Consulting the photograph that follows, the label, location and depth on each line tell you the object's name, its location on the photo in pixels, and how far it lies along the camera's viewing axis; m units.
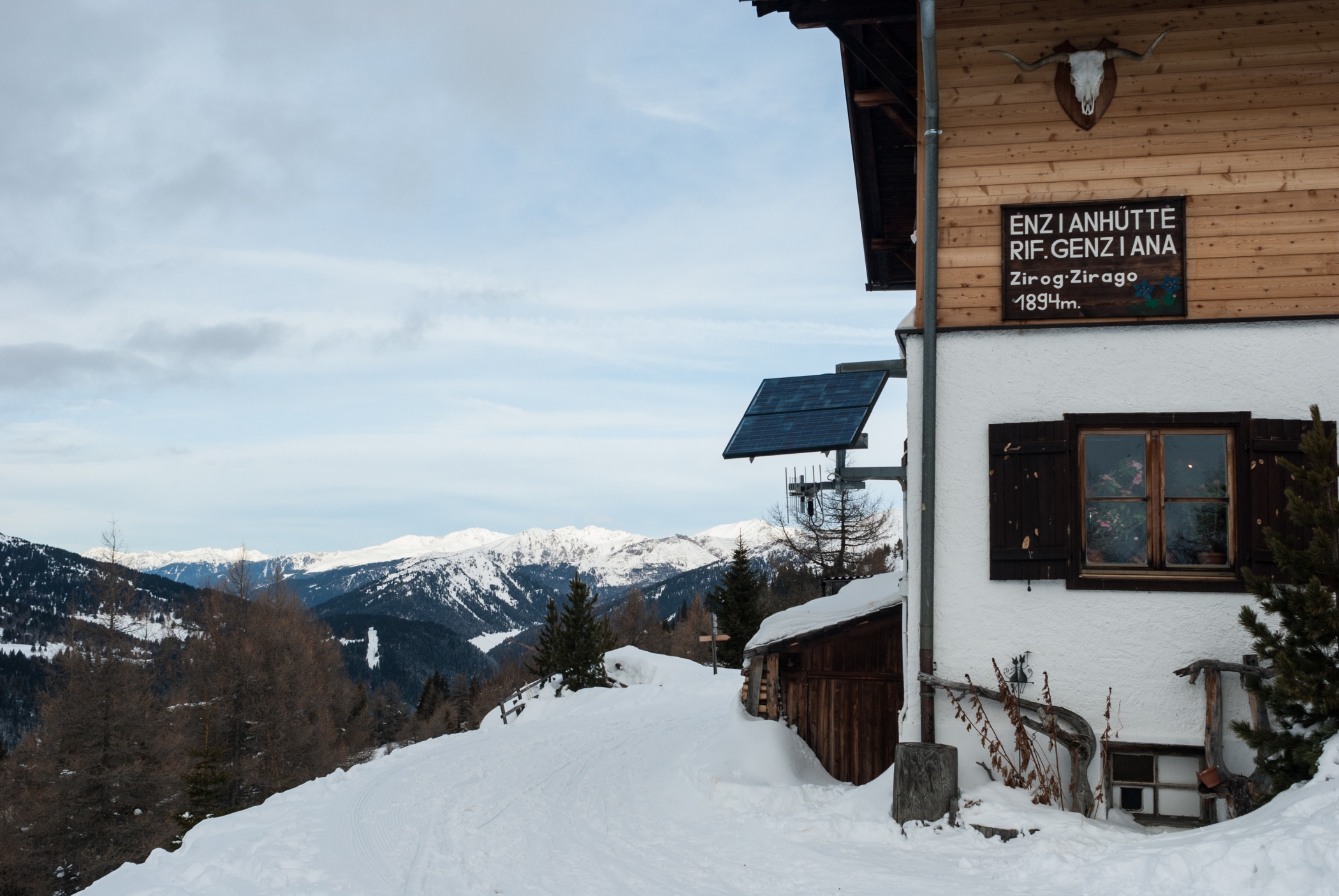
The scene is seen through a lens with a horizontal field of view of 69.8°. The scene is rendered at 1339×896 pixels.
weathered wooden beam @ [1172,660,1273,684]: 8.13
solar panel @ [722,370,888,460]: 10.79
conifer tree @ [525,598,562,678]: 42.03
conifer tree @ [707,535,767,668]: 44.62
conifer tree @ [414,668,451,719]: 93.62
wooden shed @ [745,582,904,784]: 13.30
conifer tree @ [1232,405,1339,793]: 6.82
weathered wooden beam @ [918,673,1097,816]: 8.48
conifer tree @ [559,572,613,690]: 38.84
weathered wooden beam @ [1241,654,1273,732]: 8.09
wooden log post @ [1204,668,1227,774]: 8.32
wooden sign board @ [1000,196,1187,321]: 9.10
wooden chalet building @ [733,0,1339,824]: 8.71
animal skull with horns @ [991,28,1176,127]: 9.15
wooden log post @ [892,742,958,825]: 8.48
